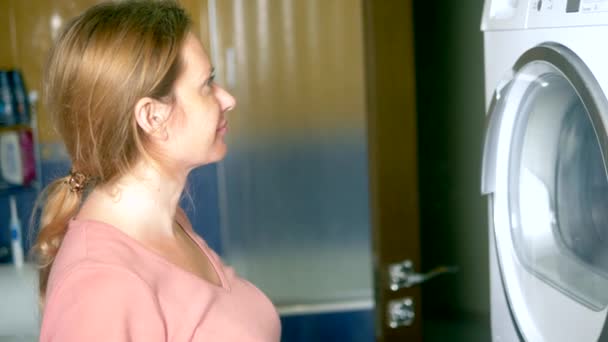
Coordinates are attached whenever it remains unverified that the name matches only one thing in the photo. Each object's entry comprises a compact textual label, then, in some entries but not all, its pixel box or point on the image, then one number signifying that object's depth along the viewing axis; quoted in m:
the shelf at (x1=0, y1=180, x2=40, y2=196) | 2.48
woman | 1.00
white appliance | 1.03
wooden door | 1.60
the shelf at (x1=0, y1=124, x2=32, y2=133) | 2.47
